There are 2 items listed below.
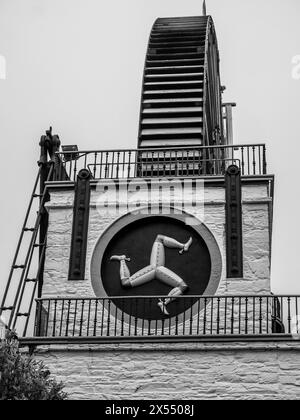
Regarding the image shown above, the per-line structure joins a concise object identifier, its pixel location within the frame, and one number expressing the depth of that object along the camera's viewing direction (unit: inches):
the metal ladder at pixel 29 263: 1159.0
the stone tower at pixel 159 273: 1077.8
